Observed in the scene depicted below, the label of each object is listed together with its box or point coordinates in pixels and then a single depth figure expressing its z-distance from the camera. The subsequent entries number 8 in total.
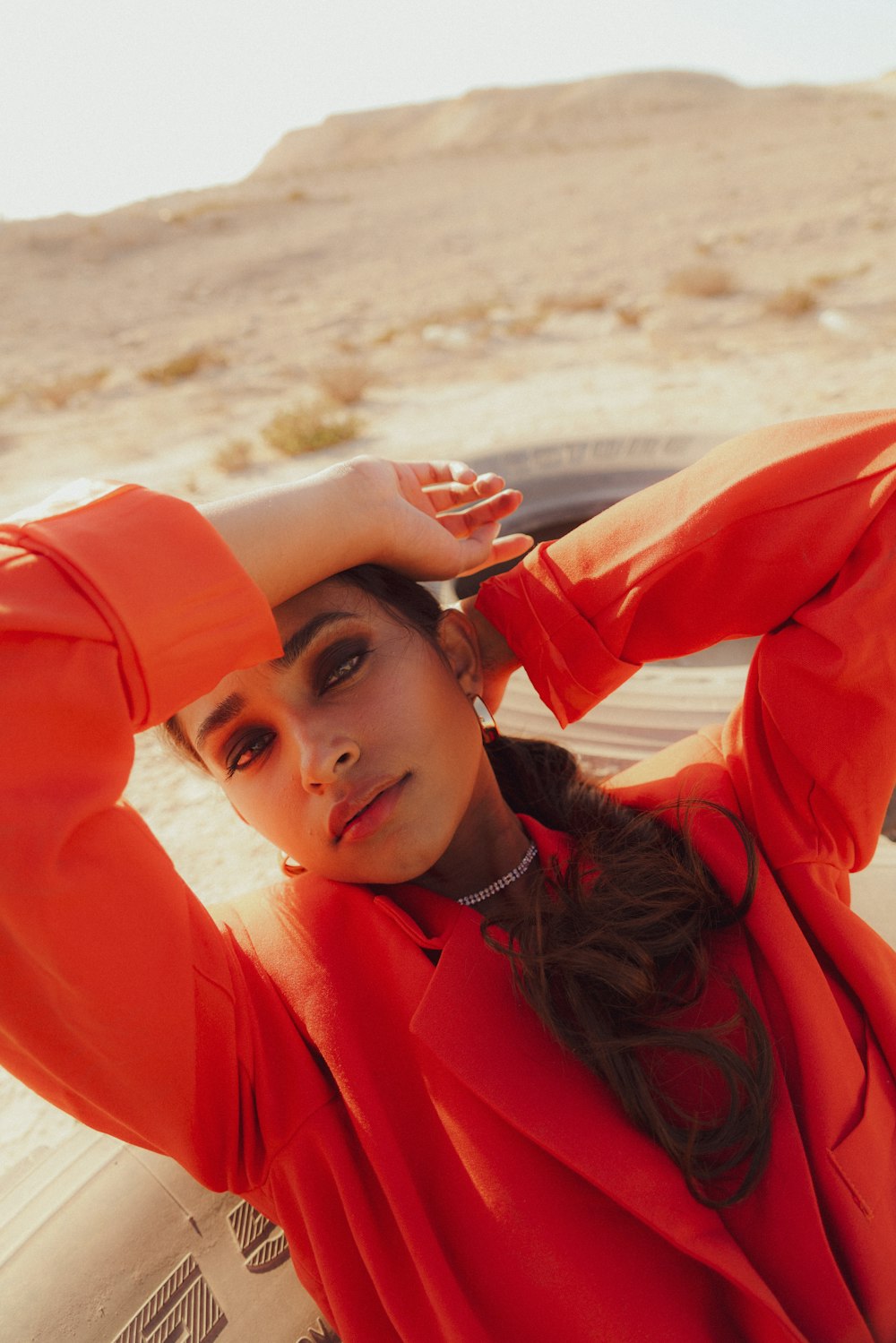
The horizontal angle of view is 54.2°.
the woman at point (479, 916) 0.79
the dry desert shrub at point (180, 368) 8.20
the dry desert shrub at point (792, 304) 6.75
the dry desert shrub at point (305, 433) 5.29
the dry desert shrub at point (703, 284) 7.98
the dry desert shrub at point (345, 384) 6.27
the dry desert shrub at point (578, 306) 8.32
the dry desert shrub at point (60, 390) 7.86
